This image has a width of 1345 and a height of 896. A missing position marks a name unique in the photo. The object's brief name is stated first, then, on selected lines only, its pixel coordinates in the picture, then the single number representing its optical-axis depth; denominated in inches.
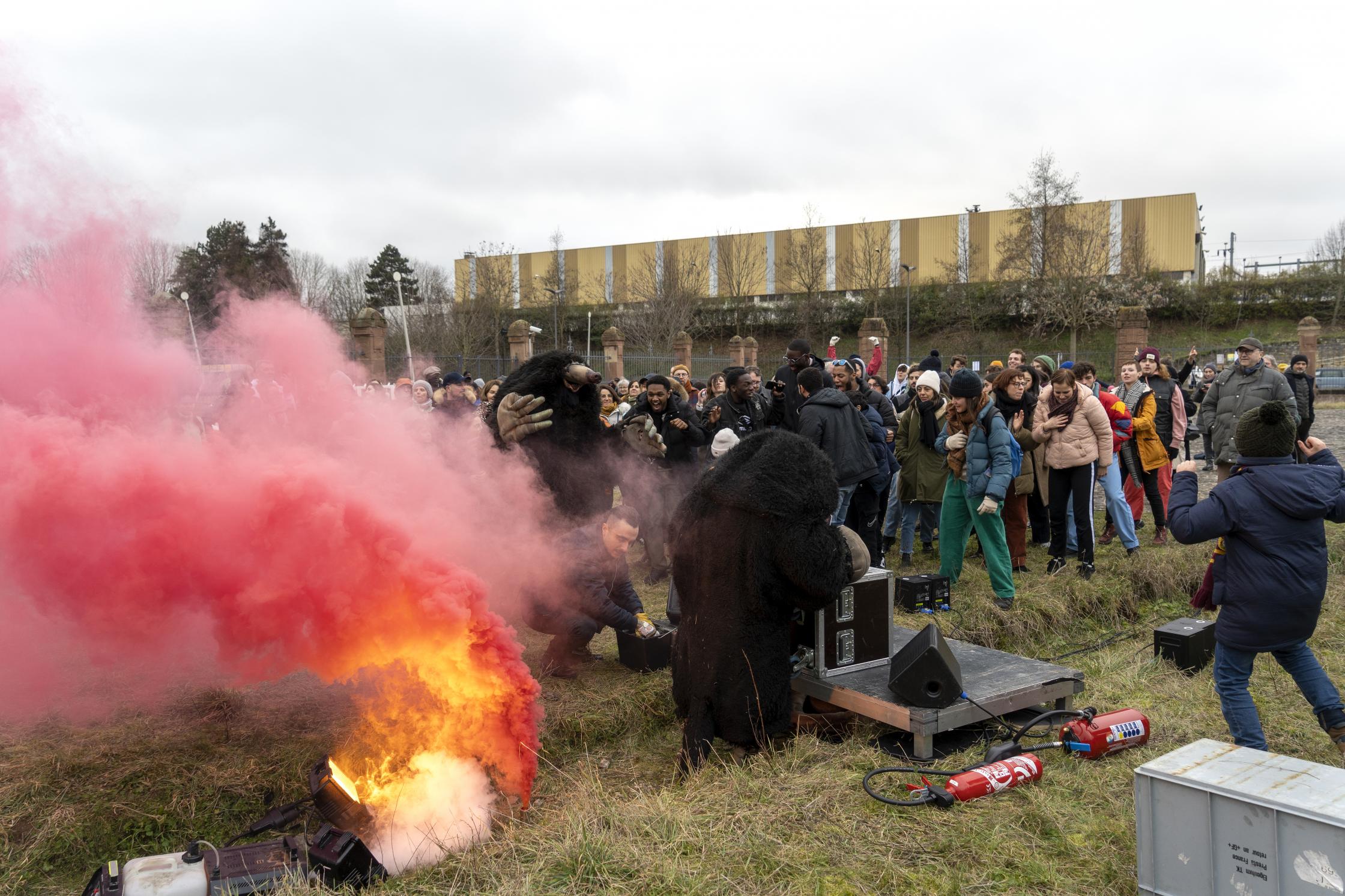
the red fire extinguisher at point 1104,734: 189.5
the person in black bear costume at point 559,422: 245.1
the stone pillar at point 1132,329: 1003.9
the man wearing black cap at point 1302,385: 499.8
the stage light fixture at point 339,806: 176.4
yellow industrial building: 1852.9
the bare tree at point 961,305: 1771.7
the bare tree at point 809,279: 1768.0
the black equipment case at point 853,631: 217.8
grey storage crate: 116.5
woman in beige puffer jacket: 325.7
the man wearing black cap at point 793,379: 342.0
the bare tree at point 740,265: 1915.6
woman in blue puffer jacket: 292.0
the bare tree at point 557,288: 1626.5
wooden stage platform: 193.9
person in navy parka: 168.9
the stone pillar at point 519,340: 924.0
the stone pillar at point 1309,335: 1157.1
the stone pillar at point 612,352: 1022.4
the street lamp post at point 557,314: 1582.2
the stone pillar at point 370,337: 725.3
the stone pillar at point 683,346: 1051.3
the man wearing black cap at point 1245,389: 371.6
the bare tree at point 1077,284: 1502.2
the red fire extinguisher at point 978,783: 169.2
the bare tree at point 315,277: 838.5
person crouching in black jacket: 251.4
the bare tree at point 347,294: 1044.5
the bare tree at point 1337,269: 1582.2
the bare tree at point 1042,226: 1536.7
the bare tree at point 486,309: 1346.0
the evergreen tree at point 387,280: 1467.8
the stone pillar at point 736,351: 1079.5
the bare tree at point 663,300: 1578.5
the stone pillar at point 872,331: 975.6
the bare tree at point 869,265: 1847.9
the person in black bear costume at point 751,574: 187.5
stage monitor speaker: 195.3
